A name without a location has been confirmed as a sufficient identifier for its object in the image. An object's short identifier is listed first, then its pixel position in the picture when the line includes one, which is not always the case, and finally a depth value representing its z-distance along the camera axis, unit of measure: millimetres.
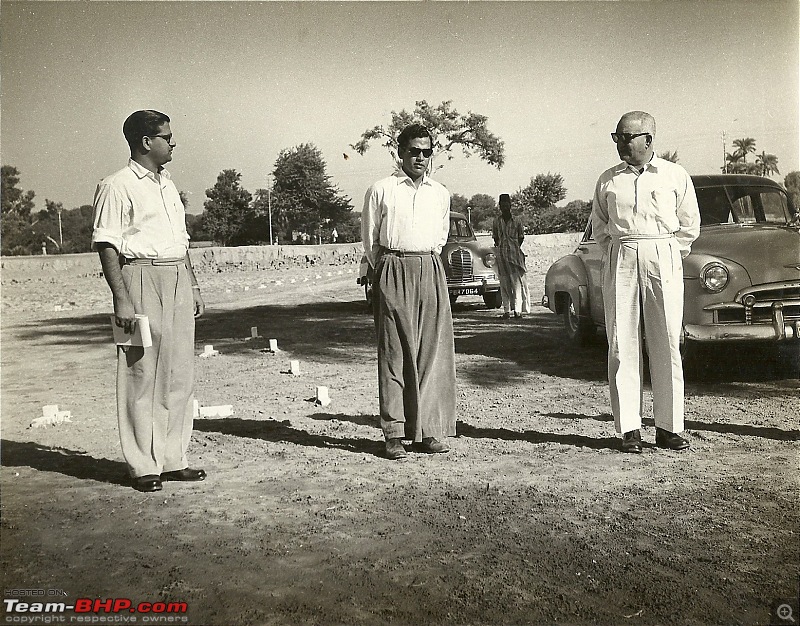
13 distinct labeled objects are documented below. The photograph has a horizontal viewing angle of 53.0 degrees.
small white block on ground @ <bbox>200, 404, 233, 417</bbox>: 6246
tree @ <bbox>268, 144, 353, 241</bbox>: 25125
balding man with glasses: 4684
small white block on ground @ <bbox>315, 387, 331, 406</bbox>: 6562
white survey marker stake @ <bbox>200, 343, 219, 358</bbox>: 9434
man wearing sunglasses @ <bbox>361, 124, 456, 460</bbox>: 4809
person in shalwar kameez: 11891
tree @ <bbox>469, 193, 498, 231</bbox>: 24953
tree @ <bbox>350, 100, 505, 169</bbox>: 17172
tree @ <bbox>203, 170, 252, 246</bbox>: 23072
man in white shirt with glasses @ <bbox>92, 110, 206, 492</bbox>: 4102
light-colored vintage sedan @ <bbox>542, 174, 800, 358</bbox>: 6191
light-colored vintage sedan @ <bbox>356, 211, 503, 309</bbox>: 14336
